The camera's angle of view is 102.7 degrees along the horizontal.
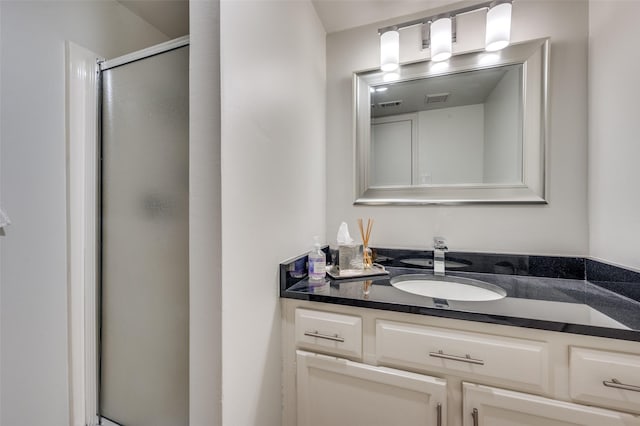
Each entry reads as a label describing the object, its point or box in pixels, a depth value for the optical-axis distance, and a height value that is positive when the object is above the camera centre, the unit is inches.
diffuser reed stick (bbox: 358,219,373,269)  47.8 -7.8
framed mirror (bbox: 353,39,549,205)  44.7 +15.7
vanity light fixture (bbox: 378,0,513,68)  43.1 +32.4
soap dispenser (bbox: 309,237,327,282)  41.1 -8.6
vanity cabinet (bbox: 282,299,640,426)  25.6 -18.8
